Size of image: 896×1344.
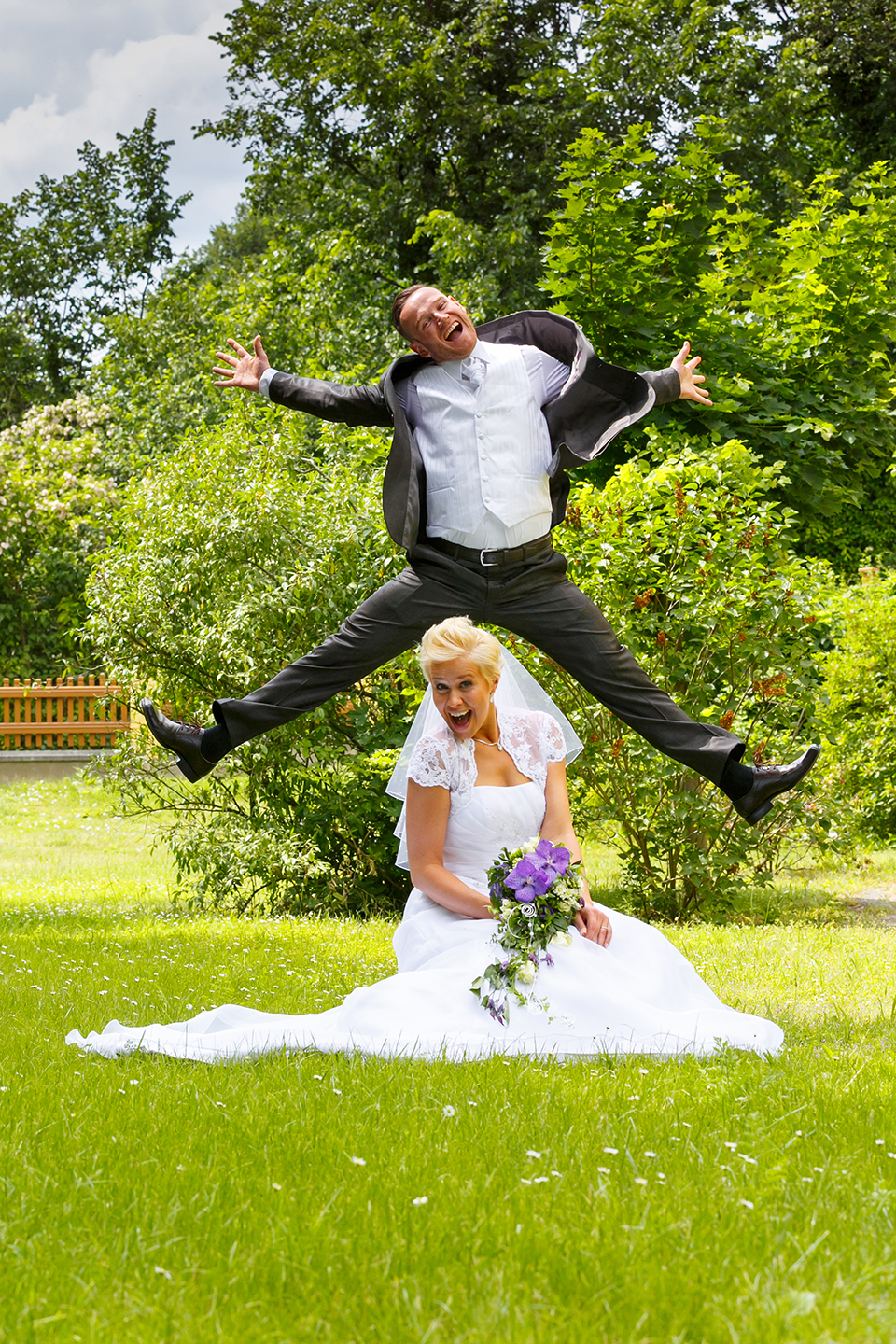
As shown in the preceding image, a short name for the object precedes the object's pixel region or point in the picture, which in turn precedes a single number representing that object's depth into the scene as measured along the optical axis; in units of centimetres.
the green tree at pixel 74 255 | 3138
